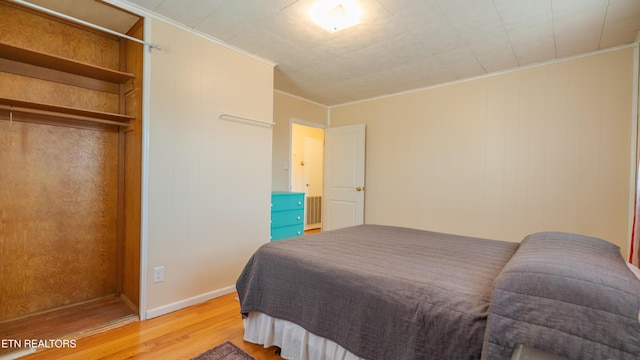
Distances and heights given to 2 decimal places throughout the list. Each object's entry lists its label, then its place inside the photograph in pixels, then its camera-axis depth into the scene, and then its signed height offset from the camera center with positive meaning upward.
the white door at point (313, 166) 6.18 +0.26
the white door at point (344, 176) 4.47 +0.03
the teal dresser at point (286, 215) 3.43 -0.46
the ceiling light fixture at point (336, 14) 2.04 +1.20
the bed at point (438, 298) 0.88 -0.46
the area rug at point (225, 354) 1.75 -1.08
